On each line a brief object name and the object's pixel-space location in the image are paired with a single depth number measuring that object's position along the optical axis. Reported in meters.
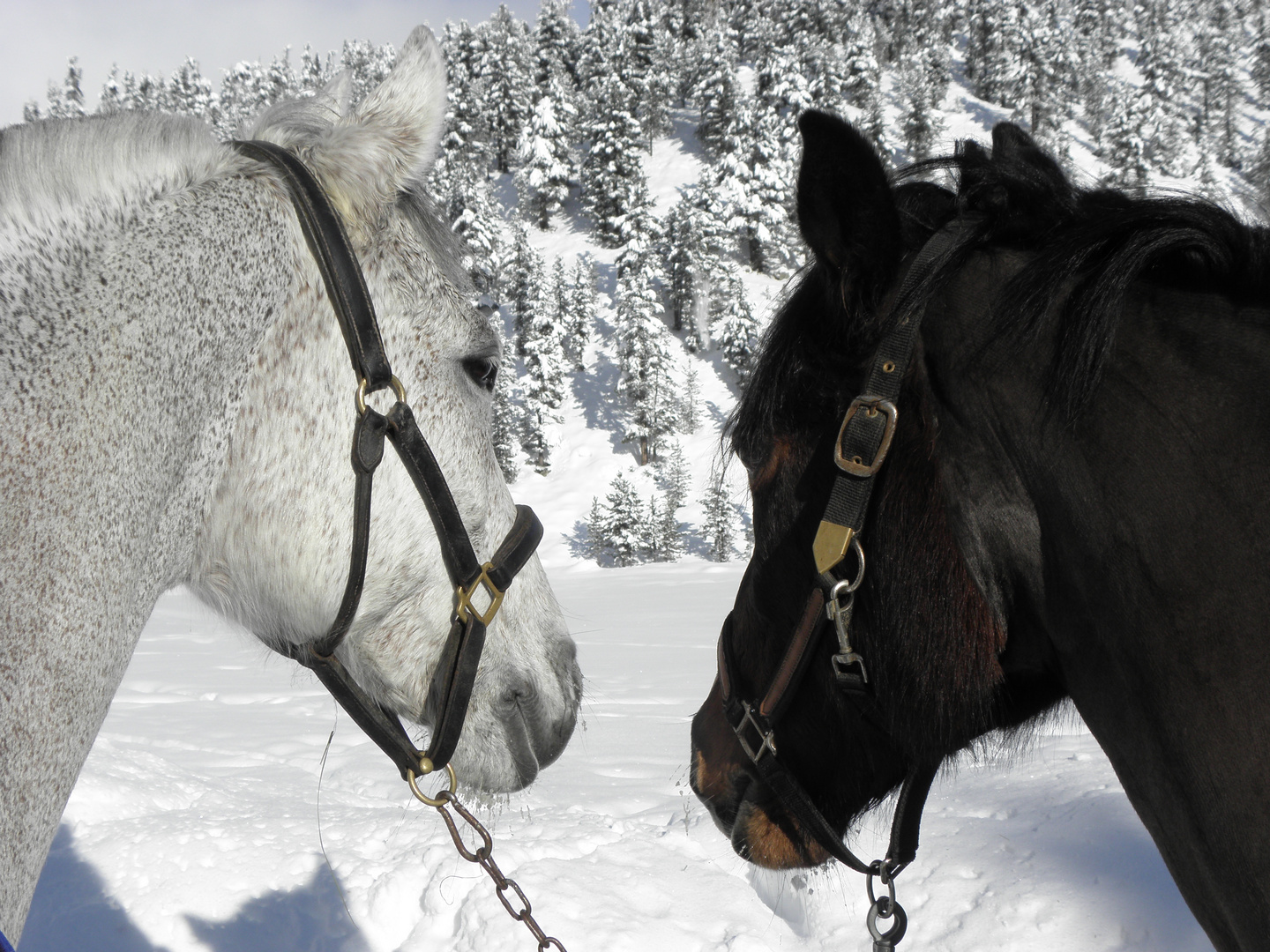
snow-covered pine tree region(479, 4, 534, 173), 62.72
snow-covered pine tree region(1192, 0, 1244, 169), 55.43
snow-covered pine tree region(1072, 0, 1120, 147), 64.31
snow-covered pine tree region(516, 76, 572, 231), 52.97
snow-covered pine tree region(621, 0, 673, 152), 57.75
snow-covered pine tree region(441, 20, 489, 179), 46.63
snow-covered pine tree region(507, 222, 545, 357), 40.19
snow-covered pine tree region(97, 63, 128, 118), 67.25
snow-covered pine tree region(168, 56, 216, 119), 63.51
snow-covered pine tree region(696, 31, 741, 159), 52.94
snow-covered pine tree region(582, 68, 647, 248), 49.53
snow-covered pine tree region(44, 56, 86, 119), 66.31
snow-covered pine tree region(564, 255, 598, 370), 42.12
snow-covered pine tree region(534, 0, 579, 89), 66.00
